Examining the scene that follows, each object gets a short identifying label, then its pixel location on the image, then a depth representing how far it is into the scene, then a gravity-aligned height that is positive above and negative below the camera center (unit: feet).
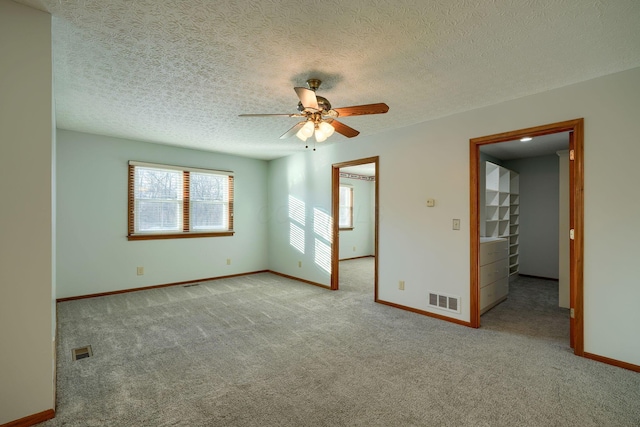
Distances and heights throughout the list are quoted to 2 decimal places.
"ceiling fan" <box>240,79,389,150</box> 7.29 +2.72
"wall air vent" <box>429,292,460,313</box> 11.04 -3.57
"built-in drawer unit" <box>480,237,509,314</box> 12.06 -2.73
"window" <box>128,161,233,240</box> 15.55 +0.56
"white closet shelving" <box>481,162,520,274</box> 17.17 +0.38
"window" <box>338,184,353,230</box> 27.30 +0.56
